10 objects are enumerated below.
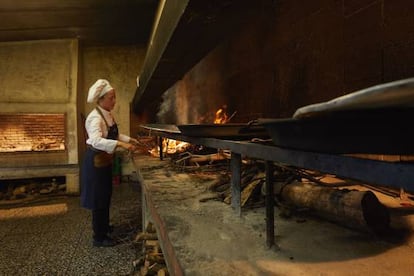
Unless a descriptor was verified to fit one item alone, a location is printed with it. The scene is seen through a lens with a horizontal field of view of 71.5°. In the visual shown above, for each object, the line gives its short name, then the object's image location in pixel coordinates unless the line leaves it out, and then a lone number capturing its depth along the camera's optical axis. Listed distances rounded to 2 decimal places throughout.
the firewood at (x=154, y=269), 2.39
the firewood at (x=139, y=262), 2.76
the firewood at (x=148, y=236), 2.90
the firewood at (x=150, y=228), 3.01
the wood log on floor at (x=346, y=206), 1.33
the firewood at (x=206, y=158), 3.45
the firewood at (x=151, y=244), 2.78
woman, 3.30
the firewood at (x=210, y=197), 2.07
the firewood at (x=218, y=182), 2.34
